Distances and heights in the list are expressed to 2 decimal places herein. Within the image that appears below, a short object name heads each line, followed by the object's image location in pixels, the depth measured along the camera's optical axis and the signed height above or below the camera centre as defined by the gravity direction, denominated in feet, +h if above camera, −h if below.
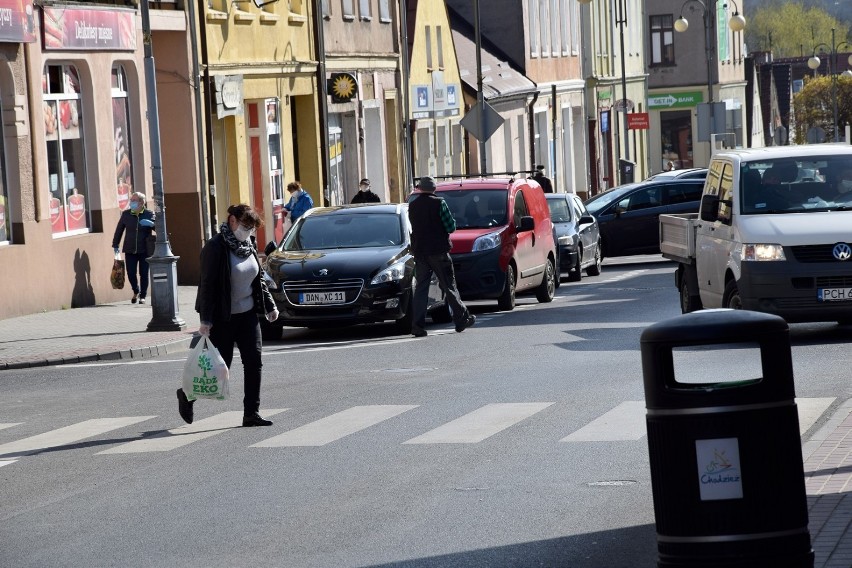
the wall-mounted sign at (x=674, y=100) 284.00 +4.57
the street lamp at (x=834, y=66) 301.98 +9.13
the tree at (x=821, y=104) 394.52 +3.65
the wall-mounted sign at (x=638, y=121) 211.20 +1.15
